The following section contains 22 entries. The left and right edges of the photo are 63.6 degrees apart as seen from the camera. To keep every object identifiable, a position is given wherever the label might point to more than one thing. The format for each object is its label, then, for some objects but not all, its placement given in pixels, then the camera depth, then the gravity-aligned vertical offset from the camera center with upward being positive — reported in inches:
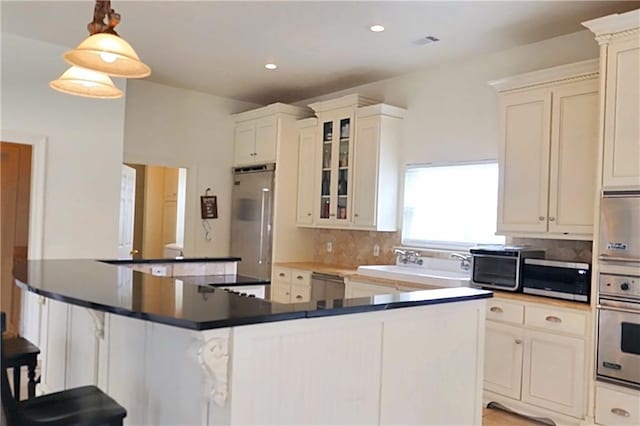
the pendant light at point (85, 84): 108.2 +27.1
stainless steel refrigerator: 227.5 -0.7
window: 174.2 +7.0
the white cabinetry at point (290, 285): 205.8 -27.4
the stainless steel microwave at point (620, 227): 117.7 +1.1
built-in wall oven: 117.0 -22.8
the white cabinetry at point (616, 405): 116.7 -40.3
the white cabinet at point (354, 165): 194.9 +22.1
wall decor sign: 241.8 +4.1
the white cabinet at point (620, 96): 119.0 +32.0
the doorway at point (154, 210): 288.8 +1.5
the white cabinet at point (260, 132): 225.3 +38.7
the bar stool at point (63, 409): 71.5 -29.2
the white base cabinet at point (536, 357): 127.8 -33.8
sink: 157.2 -16.7
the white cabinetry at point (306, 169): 221.3 +21.8
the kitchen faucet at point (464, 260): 173.5 -11.8
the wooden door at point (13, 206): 202.4 +0.5
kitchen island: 66.3 -20.8
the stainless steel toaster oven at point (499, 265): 143.2 -11.1
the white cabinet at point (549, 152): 135.4 +21.4
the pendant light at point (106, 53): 89.7 +28.4
